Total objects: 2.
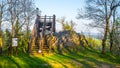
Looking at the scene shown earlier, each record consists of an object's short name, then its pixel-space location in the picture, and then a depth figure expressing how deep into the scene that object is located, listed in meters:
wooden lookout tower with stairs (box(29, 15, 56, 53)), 9.33
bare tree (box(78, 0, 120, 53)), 10.33
